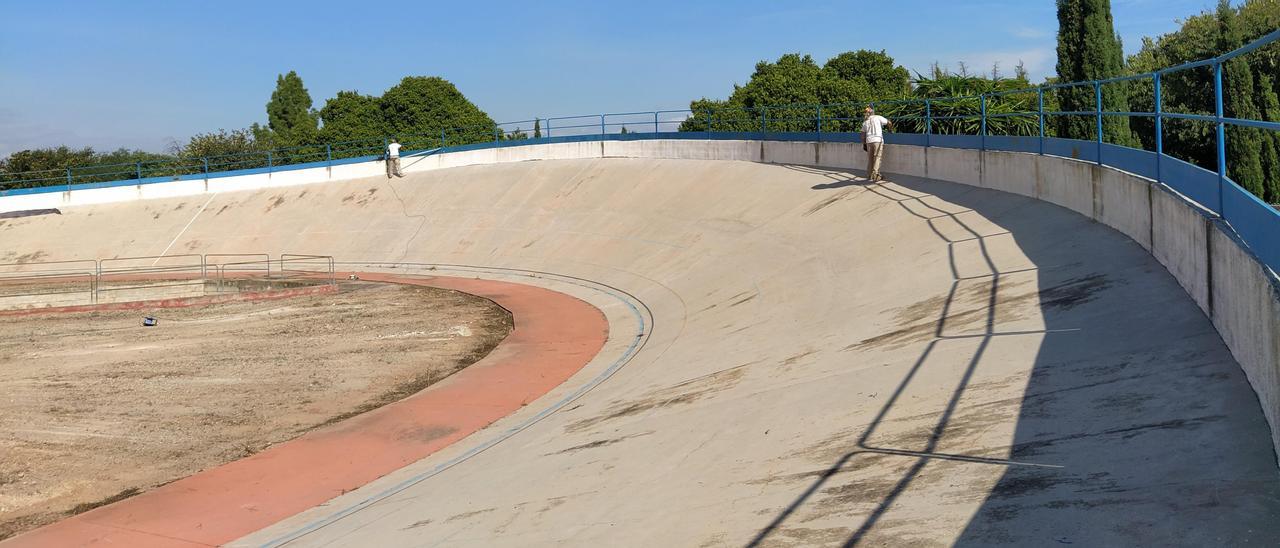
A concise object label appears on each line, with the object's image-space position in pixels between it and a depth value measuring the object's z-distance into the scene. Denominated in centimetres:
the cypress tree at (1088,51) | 2766
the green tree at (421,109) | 7462
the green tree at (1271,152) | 2834
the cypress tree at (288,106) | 10975
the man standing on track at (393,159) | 3669
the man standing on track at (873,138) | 2198
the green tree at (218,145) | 7229
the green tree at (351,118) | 7388
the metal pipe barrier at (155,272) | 2727
